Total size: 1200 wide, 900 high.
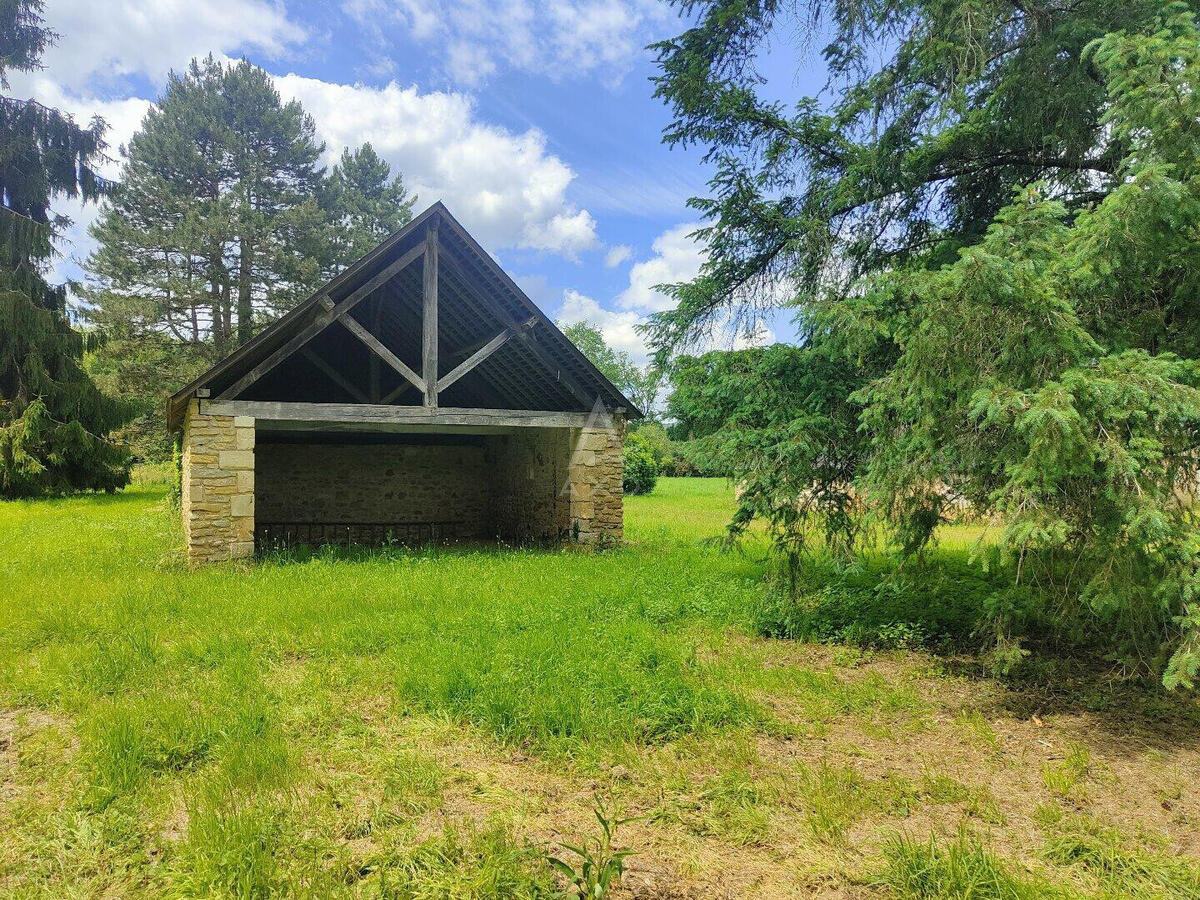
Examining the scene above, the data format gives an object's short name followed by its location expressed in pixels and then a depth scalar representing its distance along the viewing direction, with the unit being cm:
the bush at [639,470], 2481
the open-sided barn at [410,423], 903
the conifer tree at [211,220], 2422
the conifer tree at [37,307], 1770
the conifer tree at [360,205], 2805
